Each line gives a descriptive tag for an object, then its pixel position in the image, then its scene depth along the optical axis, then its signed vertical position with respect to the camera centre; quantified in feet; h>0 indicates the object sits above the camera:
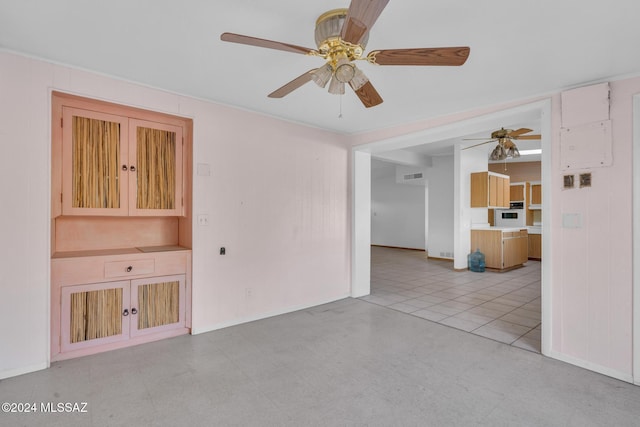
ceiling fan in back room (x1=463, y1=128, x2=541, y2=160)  14.88 +3.76
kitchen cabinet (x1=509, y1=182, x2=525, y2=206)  28.66 +2.25
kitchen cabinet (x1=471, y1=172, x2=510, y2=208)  22.59 +1.94
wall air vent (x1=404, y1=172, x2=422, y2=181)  31.00 +4.04
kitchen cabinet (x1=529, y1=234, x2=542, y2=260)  27.73 -2.74
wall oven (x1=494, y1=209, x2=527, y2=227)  27.30 -0.19
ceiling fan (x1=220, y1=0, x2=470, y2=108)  5.46 +3.08
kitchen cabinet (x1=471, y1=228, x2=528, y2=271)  21.90 -2.20
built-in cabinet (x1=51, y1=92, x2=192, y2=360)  8.98 -0.37
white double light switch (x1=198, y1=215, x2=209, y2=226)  10.99 -0.17
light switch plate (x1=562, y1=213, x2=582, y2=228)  9.06 -0.12
